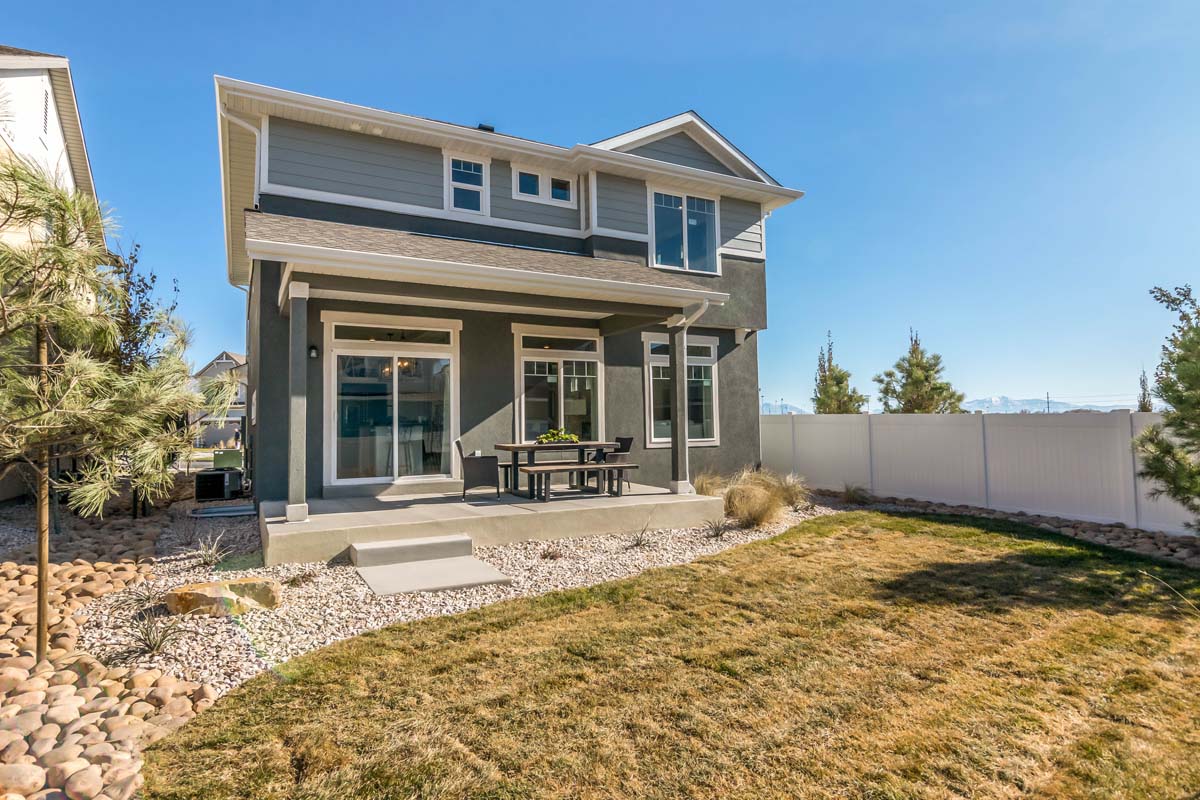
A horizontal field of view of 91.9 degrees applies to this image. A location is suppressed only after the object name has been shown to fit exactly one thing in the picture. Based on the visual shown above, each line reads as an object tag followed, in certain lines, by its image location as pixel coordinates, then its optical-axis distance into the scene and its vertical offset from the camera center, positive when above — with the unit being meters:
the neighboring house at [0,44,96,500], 10.23 +6.67
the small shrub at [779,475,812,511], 10.15 -1.31
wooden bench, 8.29 -0.69
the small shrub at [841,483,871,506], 11.05 -1.47
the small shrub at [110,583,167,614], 4.64 -1.39
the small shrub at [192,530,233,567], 5.94 -1.32
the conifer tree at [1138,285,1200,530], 6.42 -0.20
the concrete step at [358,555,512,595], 5.32 -1.45
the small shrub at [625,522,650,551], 7.23 -1.51
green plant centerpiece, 8.80 -0.21
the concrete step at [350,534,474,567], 6.07 -1.33
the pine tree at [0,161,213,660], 3.08 +0.37
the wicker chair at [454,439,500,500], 8.07 -0.64
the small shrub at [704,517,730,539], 7.87 -1.50
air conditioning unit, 10.45 -0.98
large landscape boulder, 4.45 -1.31
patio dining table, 8.48 -0.34
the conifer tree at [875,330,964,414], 16.66 +0.95
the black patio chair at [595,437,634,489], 9.57 -0.50
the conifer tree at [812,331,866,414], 18.30 +0.80
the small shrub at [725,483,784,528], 8.48 -1.26
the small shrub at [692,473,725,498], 10.02 -1.12
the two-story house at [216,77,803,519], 7.95 +1.92
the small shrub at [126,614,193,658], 3.78 -1.39
